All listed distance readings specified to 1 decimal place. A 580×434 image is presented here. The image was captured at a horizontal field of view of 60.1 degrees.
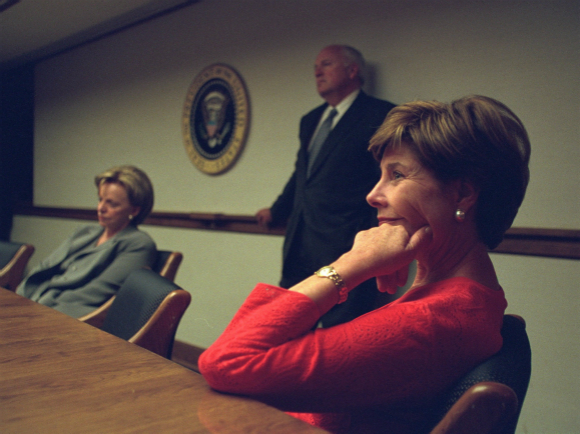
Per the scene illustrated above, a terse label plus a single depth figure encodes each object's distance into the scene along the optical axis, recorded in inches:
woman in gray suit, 87.7
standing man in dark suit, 103.1
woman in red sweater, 30.0
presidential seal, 147.1
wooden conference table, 27.0
